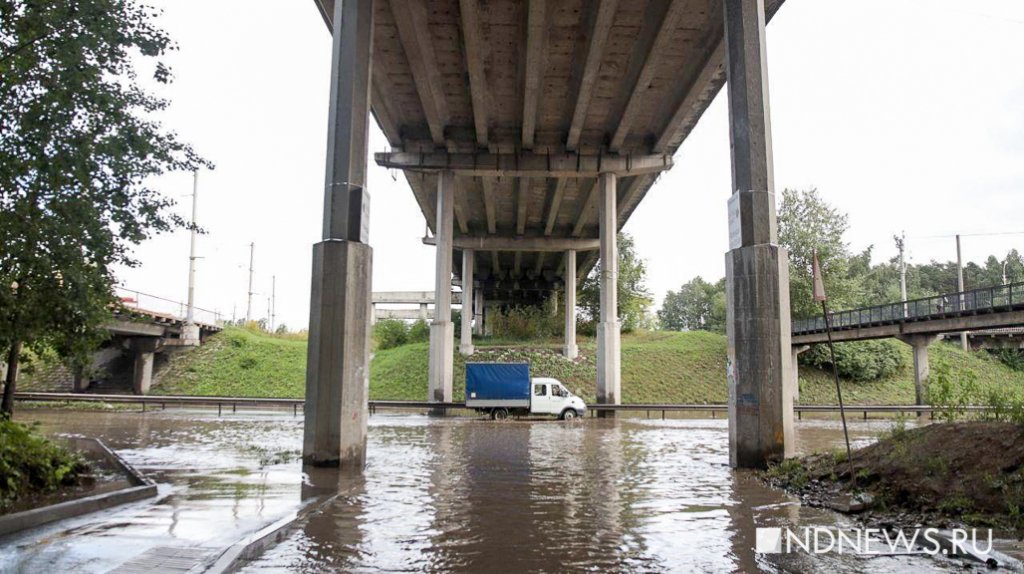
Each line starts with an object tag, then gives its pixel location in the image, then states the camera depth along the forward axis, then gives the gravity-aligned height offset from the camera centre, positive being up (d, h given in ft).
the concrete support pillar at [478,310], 262.67 +24.24
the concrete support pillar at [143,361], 135.74 +2.03
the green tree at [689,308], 444.14 +45.05
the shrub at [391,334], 197.16 +11.17
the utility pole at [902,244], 213.46 +42.02
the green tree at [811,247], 181.68 +34.36
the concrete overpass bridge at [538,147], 46.42 +37.31
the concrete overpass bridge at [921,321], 98.12 +9.15
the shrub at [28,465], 27.40 -4.13
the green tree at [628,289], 243.40 +31.36
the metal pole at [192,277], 139.95 +19.31
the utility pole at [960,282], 182.81 +25.59
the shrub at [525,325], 178.09 +12.59
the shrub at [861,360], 159.33 +3.26
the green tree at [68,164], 27.89 +9.25
